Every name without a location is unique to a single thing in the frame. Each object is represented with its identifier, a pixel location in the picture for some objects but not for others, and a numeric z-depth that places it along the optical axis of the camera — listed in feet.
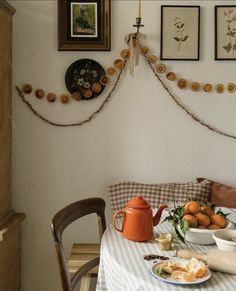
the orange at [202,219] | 4.92
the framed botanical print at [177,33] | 8.16
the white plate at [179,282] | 3.74
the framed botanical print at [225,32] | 8.18
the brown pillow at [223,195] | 7.64
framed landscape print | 8.11
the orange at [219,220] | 4.98
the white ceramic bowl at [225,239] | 4.40
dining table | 3.77
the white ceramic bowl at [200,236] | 4.79
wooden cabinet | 7.27
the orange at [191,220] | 4.85
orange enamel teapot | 4.91
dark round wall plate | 8.16
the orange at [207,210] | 5.08
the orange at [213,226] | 4.95
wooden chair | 4.79
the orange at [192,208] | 4.98
